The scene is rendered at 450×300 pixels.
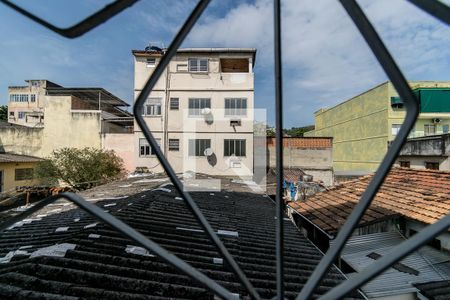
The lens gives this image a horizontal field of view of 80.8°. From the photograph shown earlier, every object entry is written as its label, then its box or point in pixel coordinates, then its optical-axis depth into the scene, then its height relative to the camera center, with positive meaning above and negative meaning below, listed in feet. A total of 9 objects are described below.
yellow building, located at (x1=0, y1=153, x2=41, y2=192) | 63.10 -3.71
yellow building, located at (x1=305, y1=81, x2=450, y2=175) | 84.43 +12.20
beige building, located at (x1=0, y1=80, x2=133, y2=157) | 73.20 +7.47
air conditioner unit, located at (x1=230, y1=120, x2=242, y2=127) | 69.56 +8.77
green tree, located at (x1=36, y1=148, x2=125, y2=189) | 63.10 -2.99
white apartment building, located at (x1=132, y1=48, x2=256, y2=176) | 69.51 +11.34
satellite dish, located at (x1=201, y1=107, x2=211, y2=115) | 69.36 +11.81
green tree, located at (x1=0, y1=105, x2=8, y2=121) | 165.37 +27.65
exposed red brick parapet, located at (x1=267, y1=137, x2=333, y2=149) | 73.10 +3.81
